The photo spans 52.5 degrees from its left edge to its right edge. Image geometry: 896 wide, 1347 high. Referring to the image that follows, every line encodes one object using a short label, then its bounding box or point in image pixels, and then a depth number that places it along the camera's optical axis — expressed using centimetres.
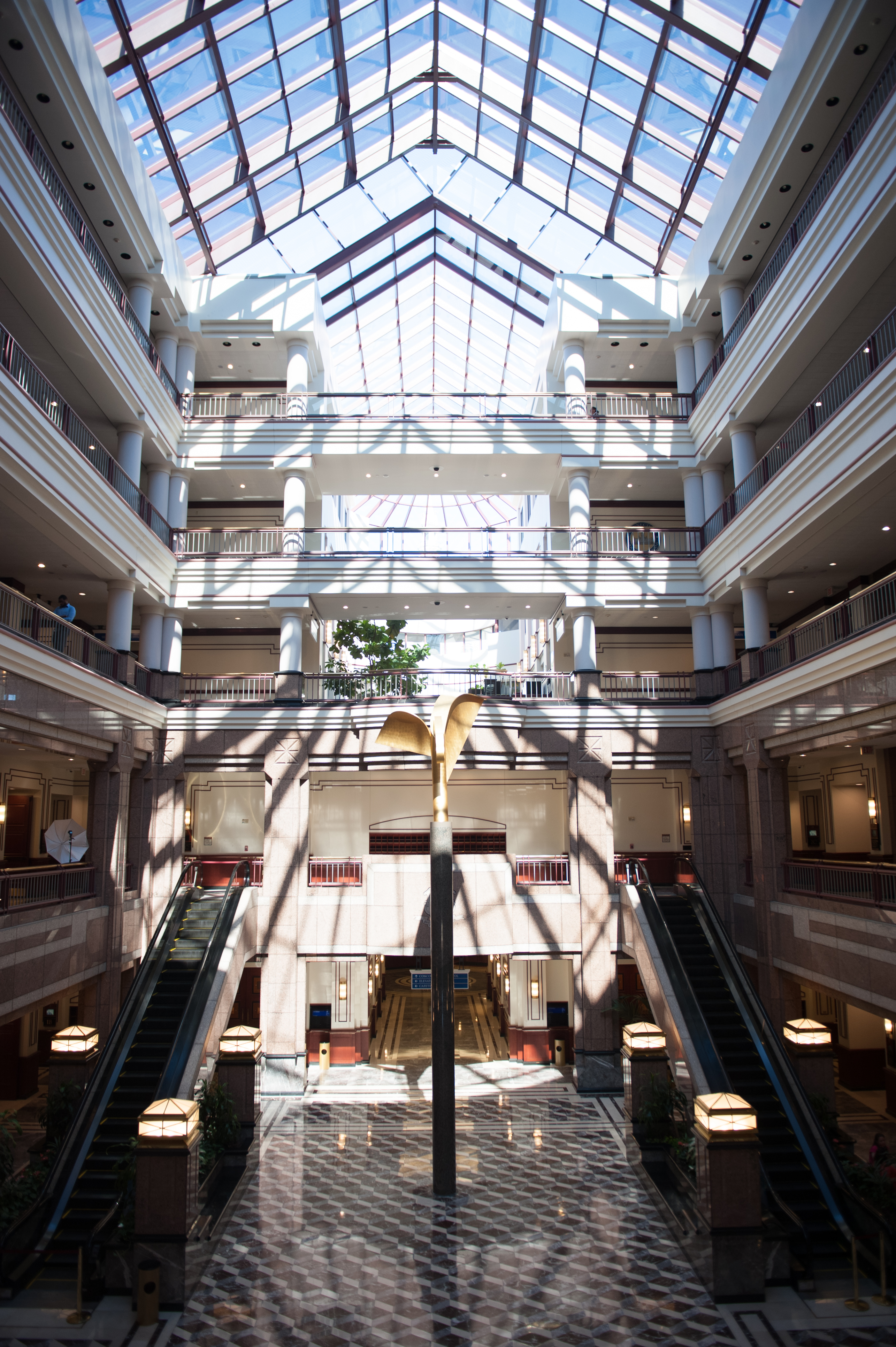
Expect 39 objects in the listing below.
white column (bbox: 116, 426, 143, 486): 2302
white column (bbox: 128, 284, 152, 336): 2369
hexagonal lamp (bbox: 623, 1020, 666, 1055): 1775
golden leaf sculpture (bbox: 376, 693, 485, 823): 1595
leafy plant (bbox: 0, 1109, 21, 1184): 1330
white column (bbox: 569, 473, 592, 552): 2569
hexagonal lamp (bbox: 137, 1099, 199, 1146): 1261
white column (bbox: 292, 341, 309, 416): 2673
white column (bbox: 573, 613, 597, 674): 2505
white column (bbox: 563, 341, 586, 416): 2697
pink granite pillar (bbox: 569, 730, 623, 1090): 2203
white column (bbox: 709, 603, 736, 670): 2531
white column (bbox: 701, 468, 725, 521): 2584
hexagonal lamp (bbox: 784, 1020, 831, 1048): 1642
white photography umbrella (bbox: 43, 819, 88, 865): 1808
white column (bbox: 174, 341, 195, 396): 2666
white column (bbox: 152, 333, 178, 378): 2622
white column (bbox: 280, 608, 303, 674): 2467
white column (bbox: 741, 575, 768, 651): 2225
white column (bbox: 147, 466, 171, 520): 2550
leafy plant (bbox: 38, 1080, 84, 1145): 1584
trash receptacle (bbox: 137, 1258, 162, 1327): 1130
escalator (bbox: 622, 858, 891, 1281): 1326
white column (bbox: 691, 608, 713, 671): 2569
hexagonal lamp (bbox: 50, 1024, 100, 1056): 1664
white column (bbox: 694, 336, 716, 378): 2683
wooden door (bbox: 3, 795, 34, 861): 2527
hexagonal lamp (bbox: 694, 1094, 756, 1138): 1266
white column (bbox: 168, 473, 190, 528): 2605
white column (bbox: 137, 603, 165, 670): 2506
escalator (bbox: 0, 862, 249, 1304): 1258
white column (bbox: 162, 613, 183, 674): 2512
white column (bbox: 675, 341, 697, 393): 2728
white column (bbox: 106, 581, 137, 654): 2227
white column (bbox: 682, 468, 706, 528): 2639
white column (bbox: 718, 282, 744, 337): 2395
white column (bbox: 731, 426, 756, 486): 2303
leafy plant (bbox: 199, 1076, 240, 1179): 1592
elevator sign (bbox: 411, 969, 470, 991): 2142
